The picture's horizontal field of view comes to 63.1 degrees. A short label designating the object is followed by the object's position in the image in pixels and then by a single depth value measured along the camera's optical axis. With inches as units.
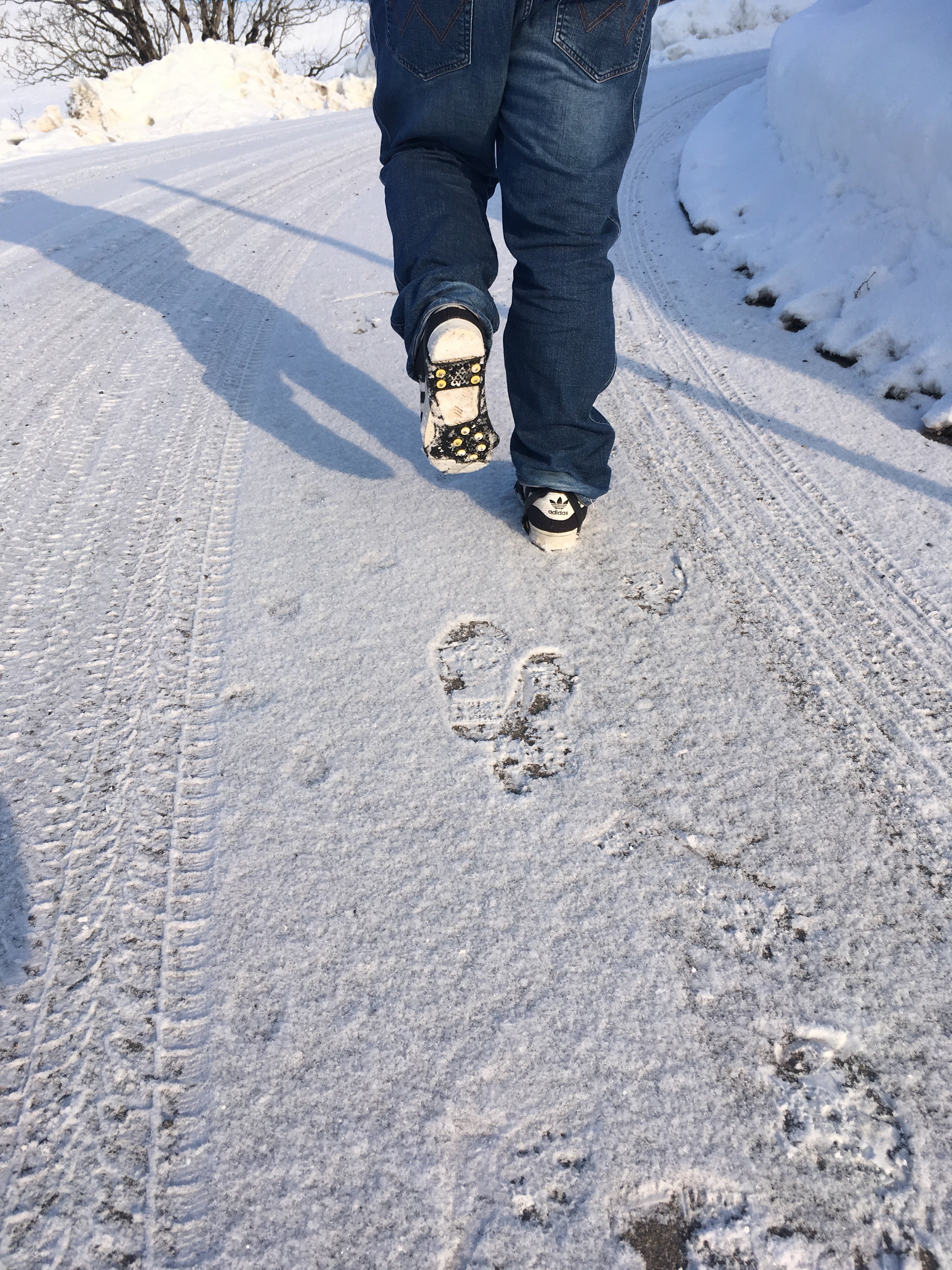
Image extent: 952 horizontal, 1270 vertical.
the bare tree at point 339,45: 636.1
